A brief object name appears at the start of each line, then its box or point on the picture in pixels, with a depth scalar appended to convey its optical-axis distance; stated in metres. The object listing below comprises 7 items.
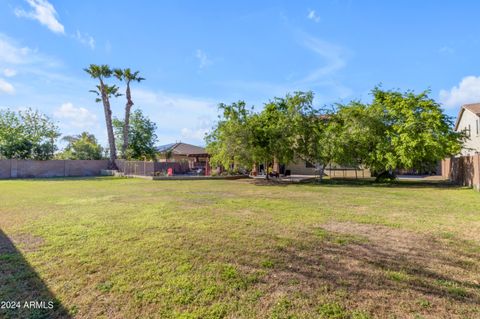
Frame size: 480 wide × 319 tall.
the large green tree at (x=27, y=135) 25.25
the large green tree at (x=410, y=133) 14.78
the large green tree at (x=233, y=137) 16.94
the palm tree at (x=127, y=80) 29.45
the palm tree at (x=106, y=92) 28.36
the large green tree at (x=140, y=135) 34.19
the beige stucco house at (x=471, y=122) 19.12
